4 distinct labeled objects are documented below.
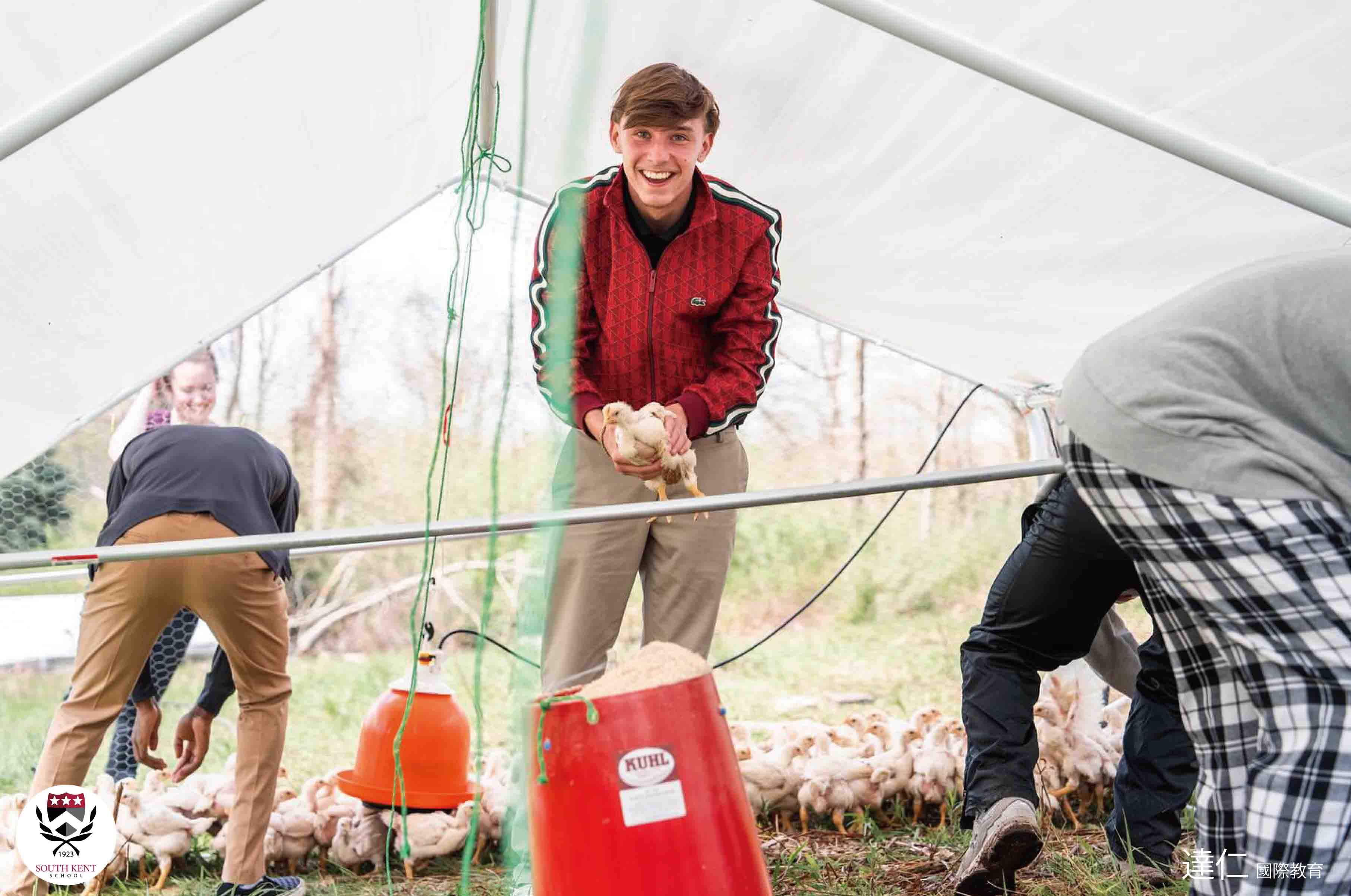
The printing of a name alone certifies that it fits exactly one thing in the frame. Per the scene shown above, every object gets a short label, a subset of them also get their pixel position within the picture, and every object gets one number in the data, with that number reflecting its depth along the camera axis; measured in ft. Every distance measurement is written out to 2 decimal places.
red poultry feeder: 5.67
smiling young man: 7.86
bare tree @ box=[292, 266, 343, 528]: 29.14
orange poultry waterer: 9.53
